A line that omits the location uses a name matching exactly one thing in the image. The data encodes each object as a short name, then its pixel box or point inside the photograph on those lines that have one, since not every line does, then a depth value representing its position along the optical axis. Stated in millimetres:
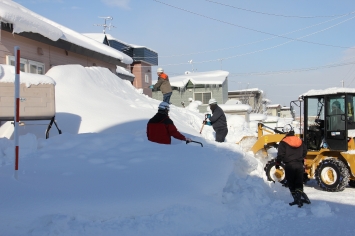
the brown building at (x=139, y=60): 34906
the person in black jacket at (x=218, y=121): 11070
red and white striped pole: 5270
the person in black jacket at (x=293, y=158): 7098
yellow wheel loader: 8805
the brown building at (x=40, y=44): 11727
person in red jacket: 7398
